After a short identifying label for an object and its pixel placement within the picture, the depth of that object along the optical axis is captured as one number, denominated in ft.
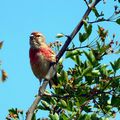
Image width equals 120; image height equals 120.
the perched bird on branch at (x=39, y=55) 36.96
